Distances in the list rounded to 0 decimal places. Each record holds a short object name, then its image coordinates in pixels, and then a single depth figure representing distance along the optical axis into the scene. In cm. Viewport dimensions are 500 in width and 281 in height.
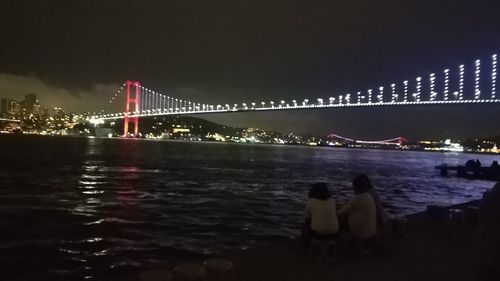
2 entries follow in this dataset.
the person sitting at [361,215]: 506
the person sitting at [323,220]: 479
